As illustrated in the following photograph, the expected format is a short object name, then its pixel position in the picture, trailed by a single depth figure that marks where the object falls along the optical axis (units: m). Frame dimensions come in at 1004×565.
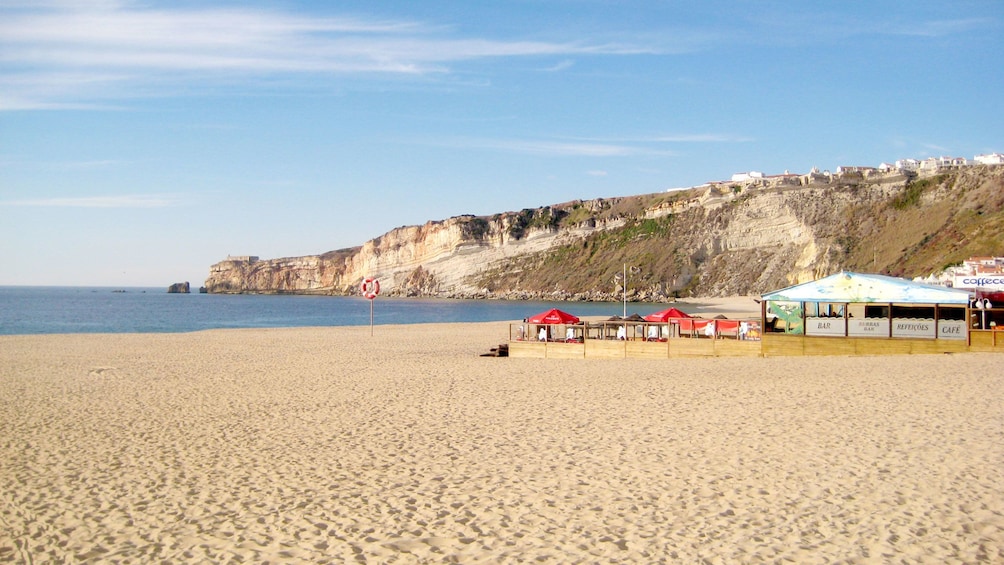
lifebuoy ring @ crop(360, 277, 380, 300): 32.31
